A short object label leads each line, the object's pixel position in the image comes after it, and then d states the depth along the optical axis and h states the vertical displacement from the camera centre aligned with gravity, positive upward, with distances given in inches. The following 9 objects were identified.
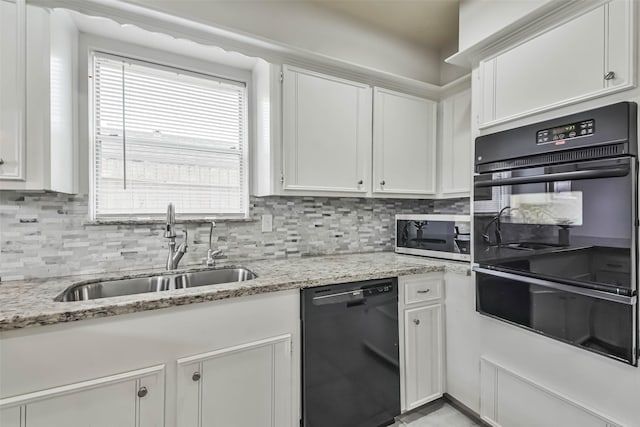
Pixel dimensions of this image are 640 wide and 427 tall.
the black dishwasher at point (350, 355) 58.3 -30.0
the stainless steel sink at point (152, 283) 56.9 -15.1
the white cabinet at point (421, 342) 69.8 -31.8
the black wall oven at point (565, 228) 45.4 -2.9
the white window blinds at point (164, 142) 67.2 +17.7
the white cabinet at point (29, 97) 48.5 +19.8
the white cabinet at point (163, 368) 39.5 -24.1
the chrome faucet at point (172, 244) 66.4 -7.2
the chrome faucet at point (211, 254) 70.4 -10.1
